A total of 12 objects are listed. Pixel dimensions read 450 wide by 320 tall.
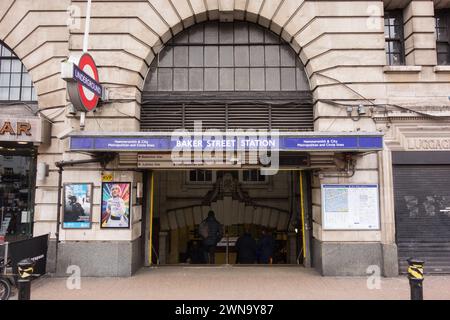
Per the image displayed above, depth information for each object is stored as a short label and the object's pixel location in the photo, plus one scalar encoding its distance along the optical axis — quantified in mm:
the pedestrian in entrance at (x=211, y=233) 12812
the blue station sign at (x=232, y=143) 8594
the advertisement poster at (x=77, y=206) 10148
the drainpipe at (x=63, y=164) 9922
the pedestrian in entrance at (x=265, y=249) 13133
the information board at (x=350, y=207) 10109
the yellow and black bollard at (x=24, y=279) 6809
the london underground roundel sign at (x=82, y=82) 8336
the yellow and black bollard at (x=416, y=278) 6758
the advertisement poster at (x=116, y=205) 10148
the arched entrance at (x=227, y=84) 11070
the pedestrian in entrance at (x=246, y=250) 13117
